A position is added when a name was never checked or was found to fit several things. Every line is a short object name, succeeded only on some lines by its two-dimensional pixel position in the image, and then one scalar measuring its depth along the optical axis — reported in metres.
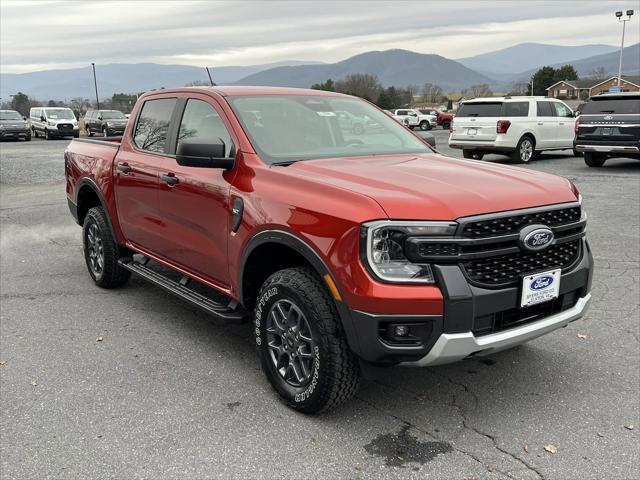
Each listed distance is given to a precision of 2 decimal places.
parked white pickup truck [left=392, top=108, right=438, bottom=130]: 42.28
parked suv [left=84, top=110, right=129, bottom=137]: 33.41
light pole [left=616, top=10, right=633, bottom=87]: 52.72
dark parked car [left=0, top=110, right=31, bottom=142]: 31.78
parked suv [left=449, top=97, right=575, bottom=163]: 16.08
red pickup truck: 2.86
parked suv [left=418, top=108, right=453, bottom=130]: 42.69
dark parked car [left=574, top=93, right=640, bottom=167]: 13.66
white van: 33.28
